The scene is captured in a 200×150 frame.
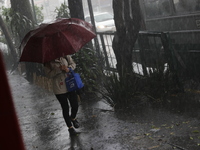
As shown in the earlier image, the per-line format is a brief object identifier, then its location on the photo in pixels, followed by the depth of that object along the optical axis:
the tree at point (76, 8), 8.01
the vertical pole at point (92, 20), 9.65
